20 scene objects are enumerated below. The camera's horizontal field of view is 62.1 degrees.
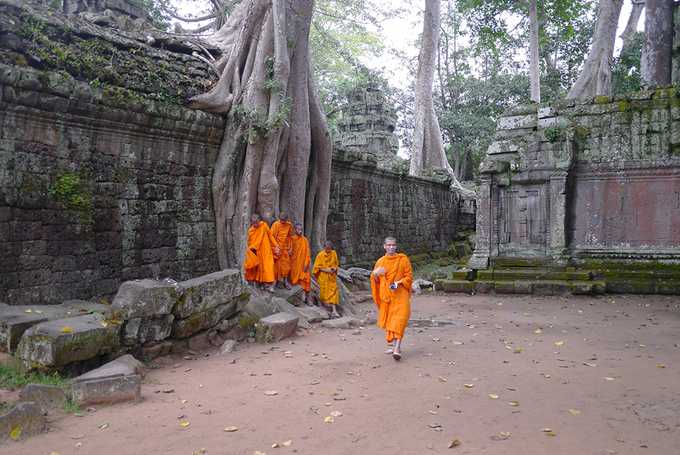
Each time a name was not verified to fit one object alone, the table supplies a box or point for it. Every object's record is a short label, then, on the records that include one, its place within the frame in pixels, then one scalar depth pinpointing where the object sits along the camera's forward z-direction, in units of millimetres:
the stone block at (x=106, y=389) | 4031
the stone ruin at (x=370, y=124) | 17953
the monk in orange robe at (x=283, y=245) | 8344
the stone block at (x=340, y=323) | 7500
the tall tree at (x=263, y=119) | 8258
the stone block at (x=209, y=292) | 5609
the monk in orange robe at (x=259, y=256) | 7965
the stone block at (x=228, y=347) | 5914
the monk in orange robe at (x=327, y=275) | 8508
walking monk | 5691
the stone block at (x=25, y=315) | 4750
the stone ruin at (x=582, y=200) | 10234
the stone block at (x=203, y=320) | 5620
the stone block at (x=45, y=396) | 3881
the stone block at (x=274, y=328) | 6430
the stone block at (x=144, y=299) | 5082
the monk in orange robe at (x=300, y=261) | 8547
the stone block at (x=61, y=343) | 4324
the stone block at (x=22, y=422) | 3406
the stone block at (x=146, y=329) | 5070
